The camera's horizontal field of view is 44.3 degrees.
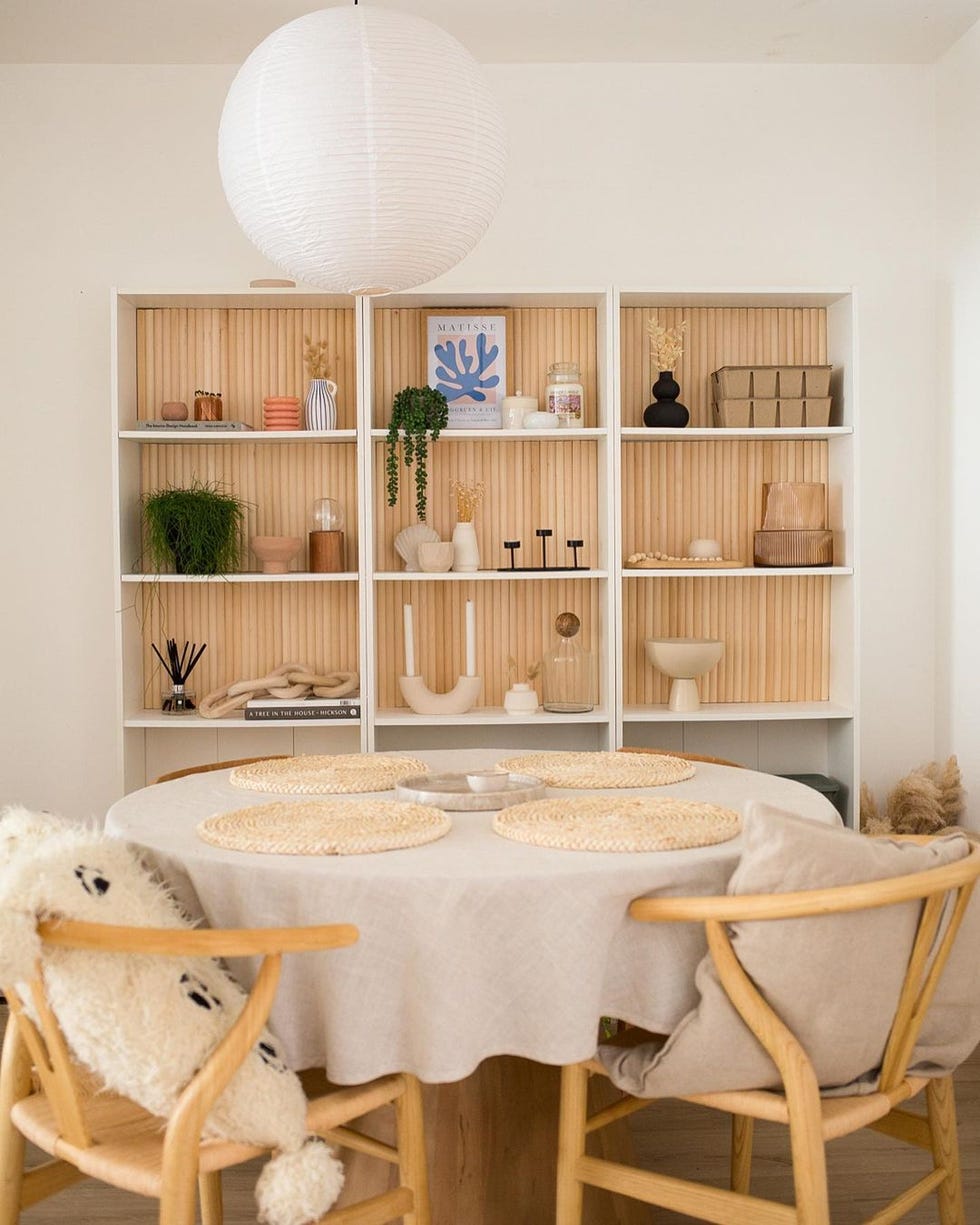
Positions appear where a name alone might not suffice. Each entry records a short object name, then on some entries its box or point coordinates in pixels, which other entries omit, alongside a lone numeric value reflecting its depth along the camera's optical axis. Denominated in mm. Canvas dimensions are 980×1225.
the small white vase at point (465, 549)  3760
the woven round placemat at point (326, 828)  1797
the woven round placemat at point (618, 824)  1805
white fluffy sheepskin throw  1461
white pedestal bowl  3691
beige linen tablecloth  1671
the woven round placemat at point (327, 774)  2326
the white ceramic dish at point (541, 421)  3651
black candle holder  3678
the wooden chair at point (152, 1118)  1449
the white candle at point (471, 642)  3668
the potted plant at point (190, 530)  3623
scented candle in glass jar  3729
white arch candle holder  3689
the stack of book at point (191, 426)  3631
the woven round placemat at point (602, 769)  2340
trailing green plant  3611
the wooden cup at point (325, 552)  3742
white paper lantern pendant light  1966
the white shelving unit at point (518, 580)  3730
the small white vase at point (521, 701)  3703
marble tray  2139
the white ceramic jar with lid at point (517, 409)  3713
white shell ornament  3789
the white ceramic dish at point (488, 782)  2252
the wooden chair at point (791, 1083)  1577
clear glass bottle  3756
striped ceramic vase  3688
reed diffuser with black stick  3752
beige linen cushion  1602
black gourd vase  3705
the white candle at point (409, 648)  3709
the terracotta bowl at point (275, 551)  3717
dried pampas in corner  3619
